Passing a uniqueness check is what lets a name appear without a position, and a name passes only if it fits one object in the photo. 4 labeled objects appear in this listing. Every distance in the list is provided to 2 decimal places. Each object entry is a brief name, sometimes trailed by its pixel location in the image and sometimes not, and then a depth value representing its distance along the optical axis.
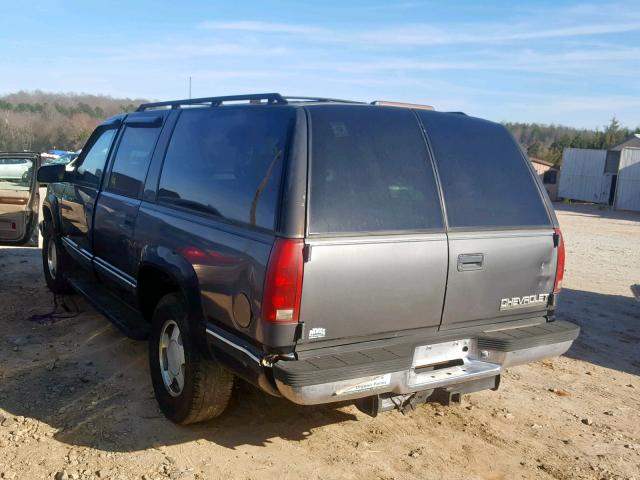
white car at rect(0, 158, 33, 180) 7.80
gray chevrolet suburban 3.06
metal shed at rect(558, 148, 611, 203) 35.91
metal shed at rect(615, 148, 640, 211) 32.34
